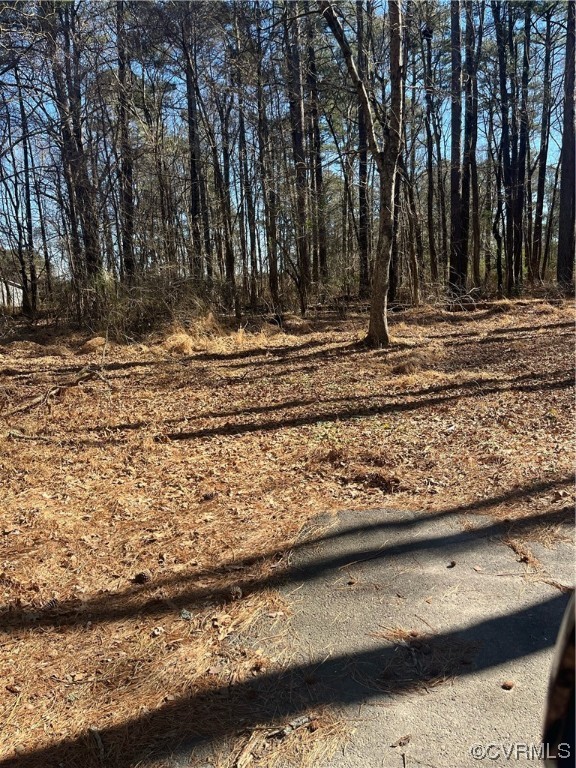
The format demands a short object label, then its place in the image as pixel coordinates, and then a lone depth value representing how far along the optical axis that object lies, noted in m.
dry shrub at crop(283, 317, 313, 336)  13.23
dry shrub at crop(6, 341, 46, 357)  11.92
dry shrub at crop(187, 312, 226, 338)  12.68
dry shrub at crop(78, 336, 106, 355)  11.94
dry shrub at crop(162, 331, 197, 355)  11.23
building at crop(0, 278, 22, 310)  19.09
